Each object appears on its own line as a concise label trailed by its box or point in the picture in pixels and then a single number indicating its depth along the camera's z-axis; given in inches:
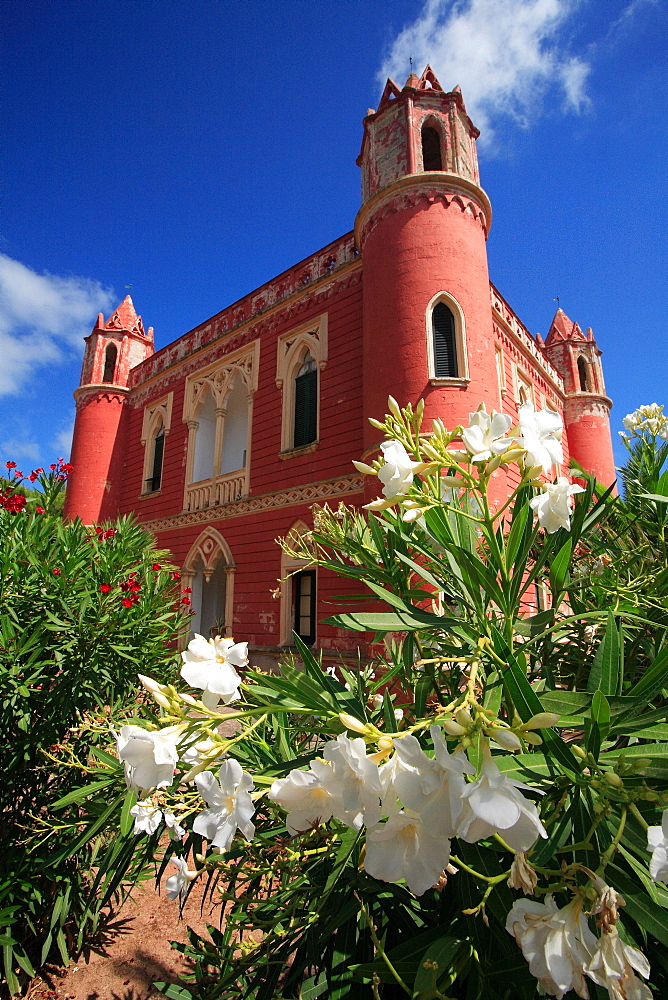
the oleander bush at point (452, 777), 22.3
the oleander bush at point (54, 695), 93.2
